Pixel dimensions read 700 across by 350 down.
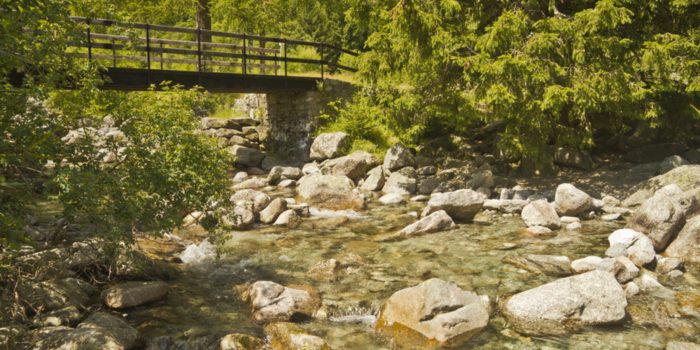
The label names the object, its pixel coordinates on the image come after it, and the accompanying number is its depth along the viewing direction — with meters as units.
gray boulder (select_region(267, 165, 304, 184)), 20.33
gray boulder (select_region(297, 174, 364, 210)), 16.11
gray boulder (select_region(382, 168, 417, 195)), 17.82
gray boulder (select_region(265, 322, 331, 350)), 7.26
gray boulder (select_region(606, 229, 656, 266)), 10.27
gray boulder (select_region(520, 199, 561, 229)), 13.20
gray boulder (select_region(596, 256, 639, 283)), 9.54
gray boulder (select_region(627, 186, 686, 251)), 10.97
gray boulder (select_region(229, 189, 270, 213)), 15.07
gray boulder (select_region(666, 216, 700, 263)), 10.46
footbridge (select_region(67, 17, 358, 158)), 17.77
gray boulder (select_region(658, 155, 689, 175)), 16.36
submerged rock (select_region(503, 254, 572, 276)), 10.13
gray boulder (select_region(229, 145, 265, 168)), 23.69
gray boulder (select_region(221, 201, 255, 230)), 13.66
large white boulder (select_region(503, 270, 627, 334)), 7.91
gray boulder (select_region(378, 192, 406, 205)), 16.67
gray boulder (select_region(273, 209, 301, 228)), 14.14
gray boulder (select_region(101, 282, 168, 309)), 8.47
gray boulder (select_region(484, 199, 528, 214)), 14.99
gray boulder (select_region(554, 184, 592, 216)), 13.75
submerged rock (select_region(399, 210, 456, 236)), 13.08
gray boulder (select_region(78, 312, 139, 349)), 6.98
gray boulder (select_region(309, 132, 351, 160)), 21.92
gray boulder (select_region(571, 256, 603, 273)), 10.07
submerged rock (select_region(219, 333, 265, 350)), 7.20
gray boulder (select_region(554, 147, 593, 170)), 18.25
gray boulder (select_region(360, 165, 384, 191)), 18.53
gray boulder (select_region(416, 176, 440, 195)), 17.75
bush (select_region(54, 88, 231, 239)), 6.73
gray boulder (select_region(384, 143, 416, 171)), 19.38
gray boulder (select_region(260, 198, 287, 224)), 14.43
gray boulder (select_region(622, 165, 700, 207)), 14.20
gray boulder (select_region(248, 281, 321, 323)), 8.36
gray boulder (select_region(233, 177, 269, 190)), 19.50
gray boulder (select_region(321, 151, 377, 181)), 19.58
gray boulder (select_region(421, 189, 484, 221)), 14.07
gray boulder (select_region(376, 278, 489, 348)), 7.61
